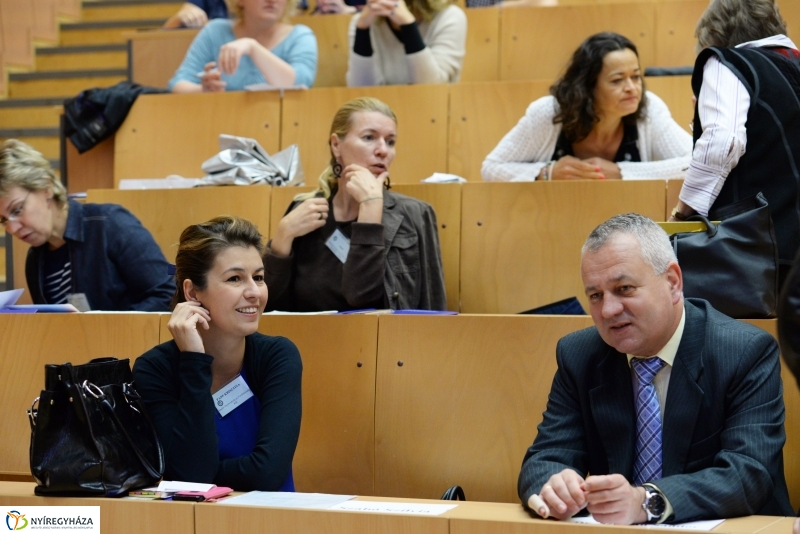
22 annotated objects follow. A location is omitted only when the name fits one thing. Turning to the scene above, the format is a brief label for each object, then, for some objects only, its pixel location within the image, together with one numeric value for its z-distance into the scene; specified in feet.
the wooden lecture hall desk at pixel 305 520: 10.57
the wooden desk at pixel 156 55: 32.78
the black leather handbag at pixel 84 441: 12.26
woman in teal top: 27.07
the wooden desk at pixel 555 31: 28.68
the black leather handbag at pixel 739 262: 14.57
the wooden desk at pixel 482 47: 30.35
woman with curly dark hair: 21.52
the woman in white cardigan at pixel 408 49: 26.45
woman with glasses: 20.71
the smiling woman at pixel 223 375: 13.75
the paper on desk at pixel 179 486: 12.30
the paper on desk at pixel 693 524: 10.43
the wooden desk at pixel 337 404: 16.89
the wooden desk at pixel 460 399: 16.06
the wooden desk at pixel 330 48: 31.30
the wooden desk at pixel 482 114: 25.62
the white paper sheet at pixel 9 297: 19.16
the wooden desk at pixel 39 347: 17.74
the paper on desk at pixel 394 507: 11.26
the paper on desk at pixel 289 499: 11.69
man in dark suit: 11.78
